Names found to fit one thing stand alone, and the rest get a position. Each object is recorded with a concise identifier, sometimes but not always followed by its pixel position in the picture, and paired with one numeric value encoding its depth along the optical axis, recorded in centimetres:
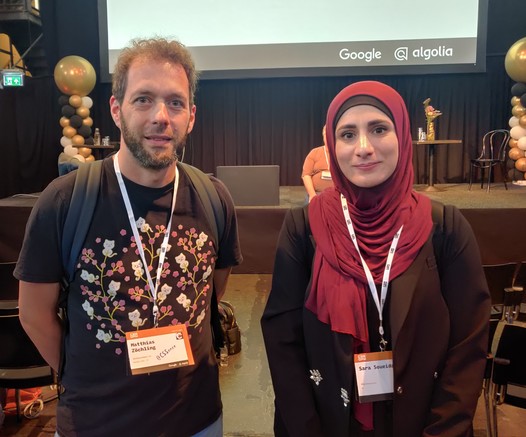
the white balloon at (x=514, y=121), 657
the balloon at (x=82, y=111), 712
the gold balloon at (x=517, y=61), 620
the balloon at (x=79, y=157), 677
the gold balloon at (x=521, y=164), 645
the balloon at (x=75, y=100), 704
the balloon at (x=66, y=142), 711
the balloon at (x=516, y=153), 652
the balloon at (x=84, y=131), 720
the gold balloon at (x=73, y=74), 684
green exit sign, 626
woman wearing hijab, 115
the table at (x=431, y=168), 641
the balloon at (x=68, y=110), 709
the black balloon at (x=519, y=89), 652
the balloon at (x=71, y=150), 703
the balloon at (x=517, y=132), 643
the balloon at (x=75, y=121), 711
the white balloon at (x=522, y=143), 634
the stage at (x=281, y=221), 457
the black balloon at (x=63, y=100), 719
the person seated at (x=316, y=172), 461
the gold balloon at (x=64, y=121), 716
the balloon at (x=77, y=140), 706
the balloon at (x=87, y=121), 720
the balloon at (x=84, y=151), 712
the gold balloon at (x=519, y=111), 647
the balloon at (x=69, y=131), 710
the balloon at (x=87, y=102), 716
